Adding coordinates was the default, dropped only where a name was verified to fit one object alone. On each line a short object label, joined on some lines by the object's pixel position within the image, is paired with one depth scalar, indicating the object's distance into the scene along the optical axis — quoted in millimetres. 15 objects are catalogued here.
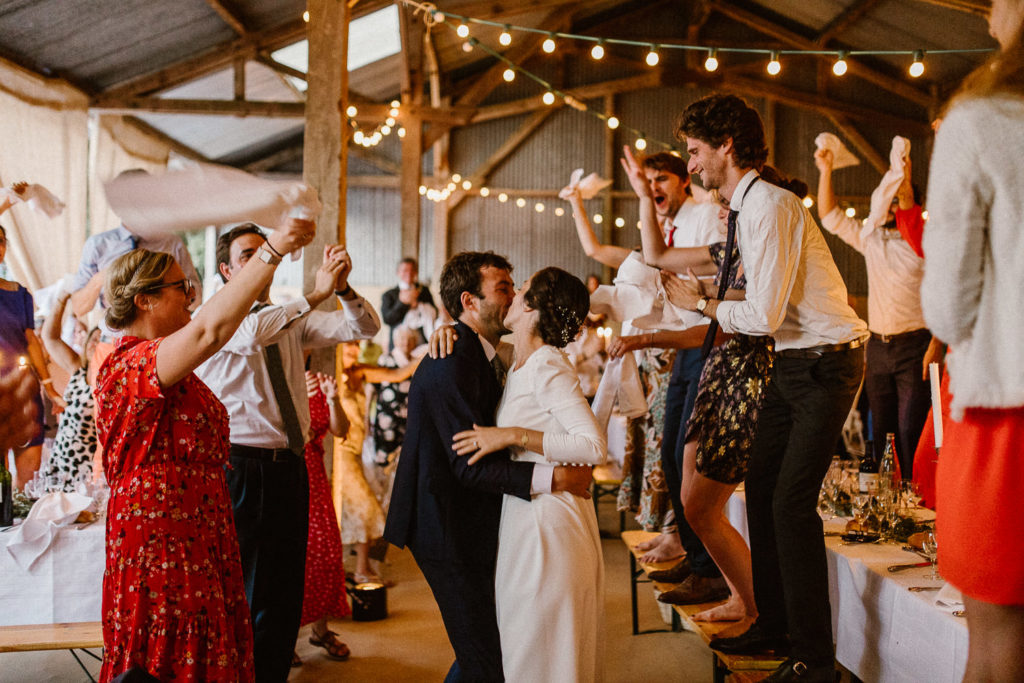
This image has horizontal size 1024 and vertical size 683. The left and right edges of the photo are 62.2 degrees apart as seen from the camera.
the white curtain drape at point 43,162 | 7320
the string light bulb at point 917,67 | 4538
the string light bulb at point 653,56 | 4830
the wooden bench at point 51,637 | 2938
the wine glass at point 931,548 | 2508
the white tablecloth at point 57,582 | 3143
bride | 2125
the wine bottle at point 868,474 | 2949
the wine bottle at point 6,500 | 3316
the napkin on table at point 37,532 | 3117
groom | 2223
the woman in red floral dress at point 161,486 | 2082
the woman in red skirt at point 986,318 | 1408
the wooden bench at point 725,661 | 2662
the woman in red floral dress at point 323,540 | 3809
